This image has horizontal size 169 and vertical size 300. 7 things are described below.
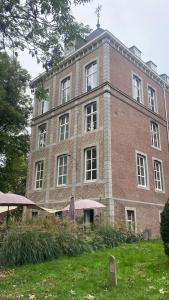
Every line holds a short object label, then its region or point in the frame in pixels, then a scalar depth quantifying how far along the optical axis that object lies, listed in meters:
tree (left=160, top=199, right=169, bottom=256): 6.28
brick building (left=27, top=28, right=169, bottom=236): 13.59
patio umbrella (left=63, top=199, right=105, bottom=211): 10.94
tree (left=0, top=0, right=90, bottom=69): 5.42
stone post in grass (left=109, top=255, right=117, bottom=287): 4.96
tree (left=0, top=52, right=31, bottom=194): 17.70
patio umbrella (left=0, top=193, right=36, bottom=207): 9.27
